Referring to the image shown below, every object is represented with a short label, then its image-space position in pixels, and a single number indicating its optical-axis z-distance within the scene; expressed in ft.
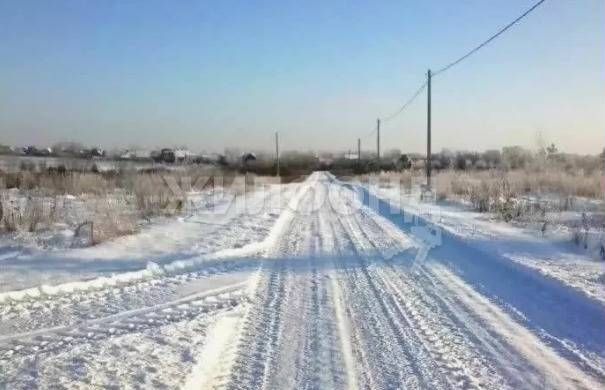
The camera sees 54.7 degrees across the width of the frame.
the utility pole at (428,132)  104.32
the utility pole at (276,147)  276.70
